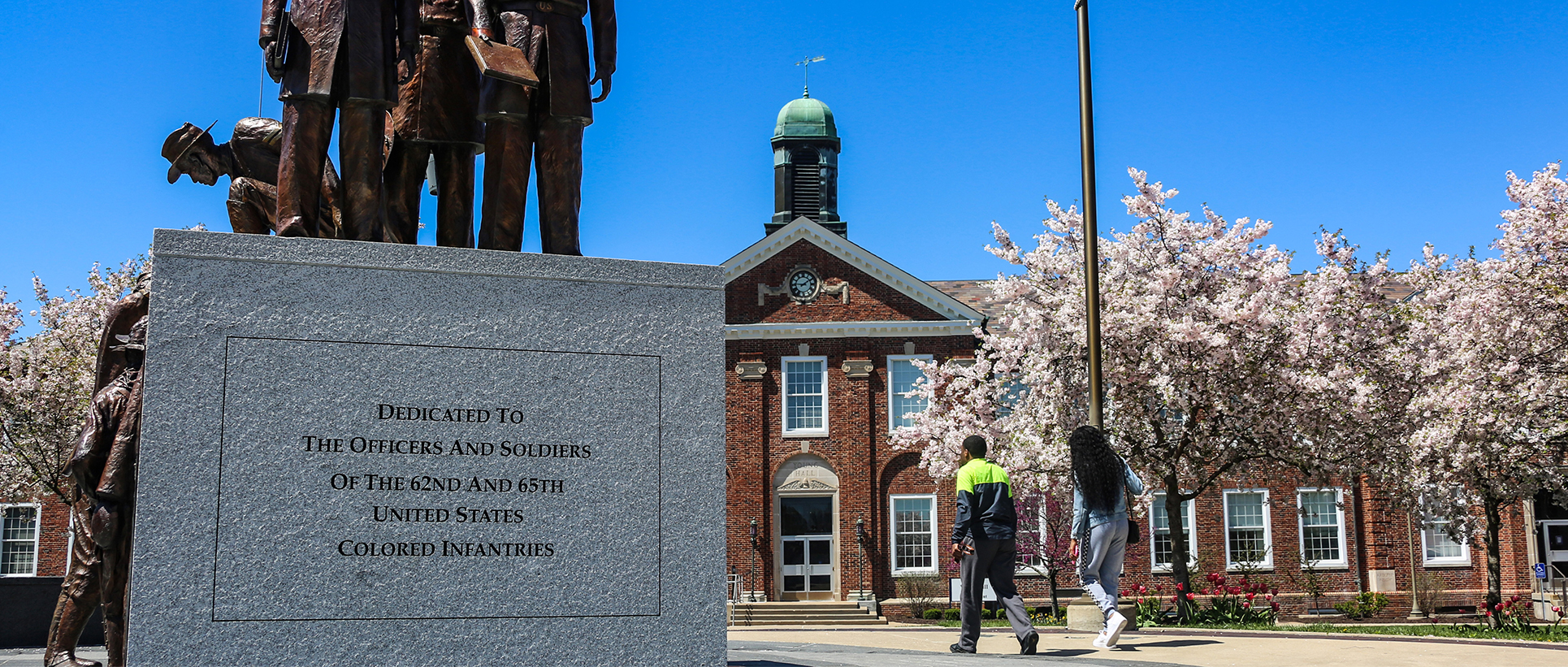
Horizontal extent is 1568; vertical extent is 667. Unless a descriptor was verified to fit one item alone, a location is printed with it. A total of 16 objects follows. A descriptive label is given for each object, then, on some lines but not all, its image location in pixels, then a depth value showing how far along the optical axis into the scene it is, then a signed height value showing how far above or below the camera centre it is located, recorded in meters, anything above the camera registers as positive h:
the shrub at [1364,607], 32.97 -2.54
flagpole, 15.13 +3.38
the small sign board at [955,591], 34.75 -2.21
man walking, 9.57 -0.23
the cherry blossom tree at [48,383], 26.98 +2.69
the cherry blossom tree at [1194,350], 22.38 +2.83
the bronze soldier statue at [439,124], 6.75 +2.08
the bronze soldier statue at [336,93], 6.28 +2.04
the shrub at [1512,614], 17.33 -1.47
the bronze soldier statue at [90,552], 7.68 -0.24
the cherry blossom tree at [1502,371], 19.69 +2.18
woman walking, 10.39 -0.05
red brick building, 35.69 +0.40
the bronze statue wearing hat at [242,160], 8.40 +2.40
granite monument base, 5.38 +0.23
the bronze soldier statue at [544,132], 6.62 +1.95
